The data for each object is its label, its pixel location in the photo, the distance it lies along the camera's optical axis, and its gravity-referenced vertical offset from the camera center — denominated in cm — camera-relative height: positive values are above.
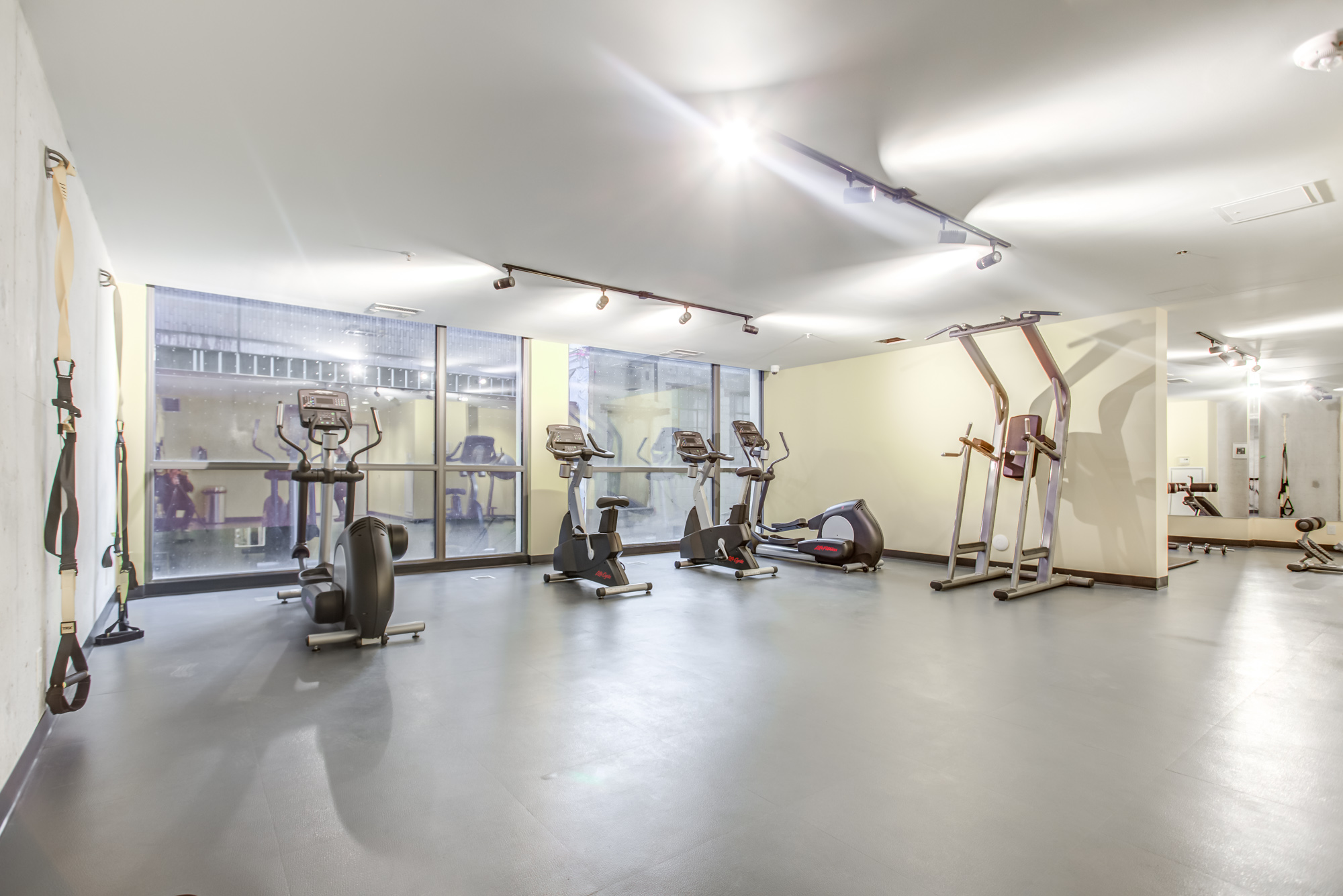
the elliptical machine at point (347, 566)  379 -72
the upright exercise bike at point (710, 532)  669 -88
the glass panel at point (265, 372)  576 +76
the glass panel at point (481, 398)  709 +58
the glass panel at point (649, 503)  816 -72
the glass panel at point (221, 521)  566 -66
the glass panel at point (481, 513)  705 -71
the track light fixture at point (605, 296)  482 +133
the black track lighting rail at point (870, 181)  302 +139
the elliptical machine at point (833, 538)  680 -97
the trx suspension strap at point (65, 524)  223 -26
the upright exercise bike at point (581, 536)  571 -79
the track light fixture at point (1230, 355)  720 +109
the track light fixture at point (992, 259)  422 +125
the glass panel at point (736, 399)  924 +73
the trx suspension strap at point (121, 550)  394 -67
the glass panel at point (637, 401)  819 +64
